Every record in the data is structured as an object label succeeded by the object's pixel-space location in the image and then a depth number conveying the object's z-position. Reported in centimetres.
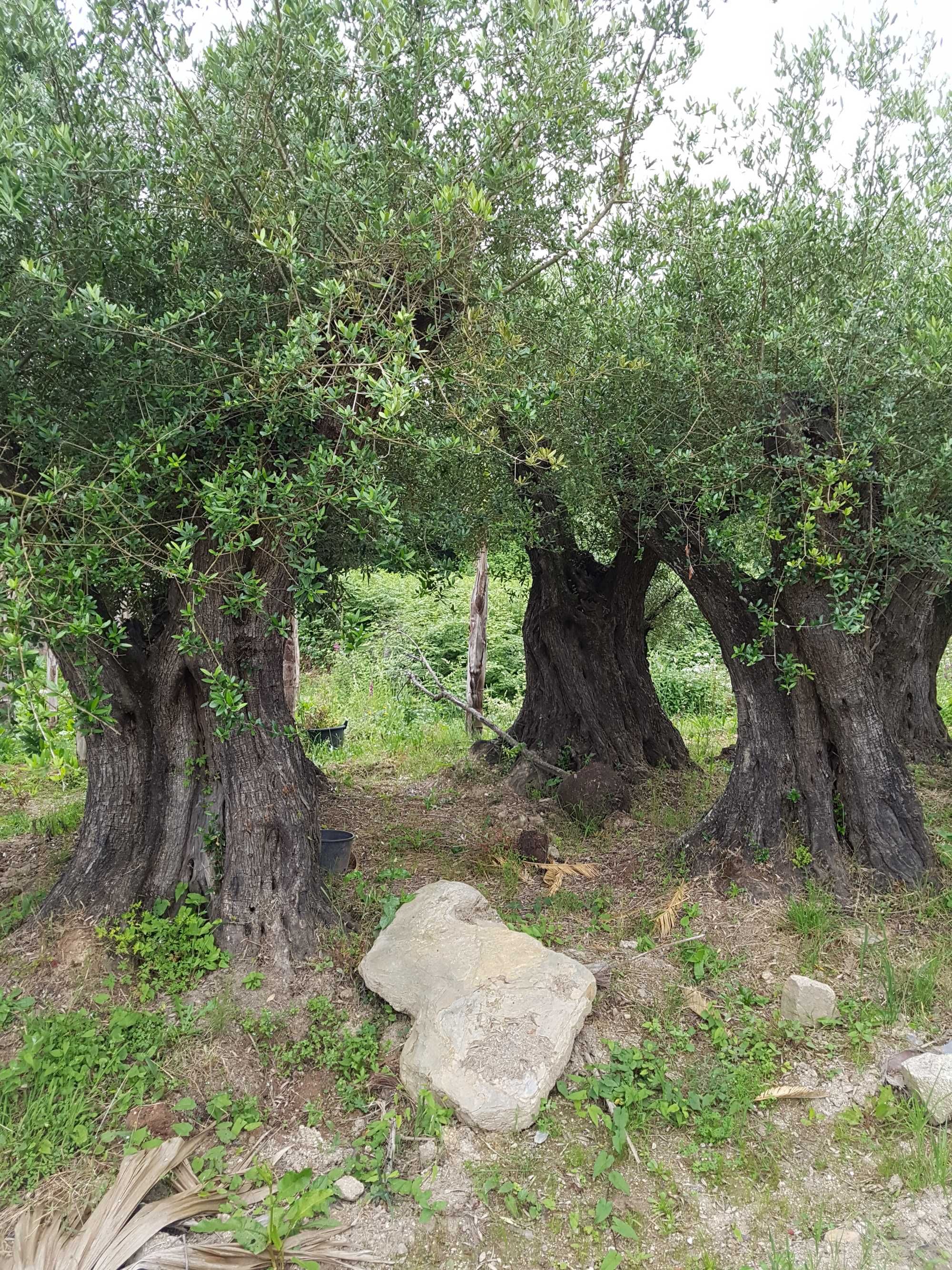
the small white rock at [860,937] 589
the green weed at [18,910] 607
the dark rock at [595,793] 924
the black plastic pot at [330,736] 1312
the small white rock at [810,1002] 514
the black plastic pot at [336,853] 715
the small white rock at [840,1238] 357
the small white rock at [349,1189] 387
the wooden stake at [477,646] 1339
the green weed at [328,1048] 467
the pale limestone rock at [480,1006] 434
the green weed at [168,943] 530
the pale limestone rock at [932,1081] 421
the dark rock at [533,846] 803
